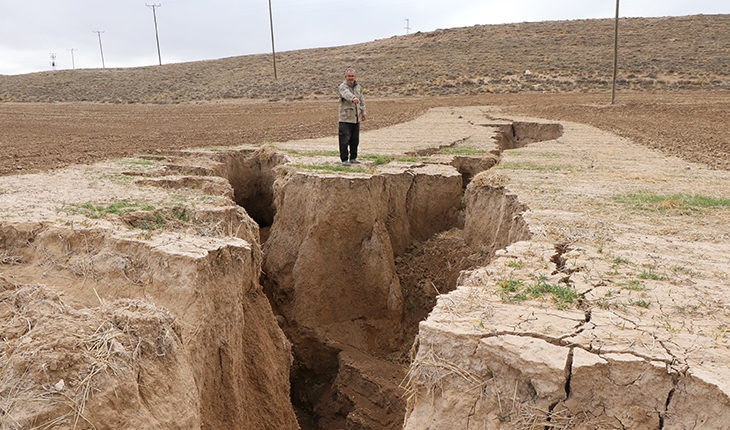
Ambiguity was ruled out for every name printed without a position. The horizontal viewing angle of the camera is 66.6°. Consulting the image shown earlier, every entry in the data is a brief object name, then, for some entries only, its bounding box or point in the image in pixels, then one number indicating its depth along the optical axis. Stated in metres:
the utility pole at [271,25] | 45.31
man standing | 8.87
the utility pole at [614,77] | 26.14
